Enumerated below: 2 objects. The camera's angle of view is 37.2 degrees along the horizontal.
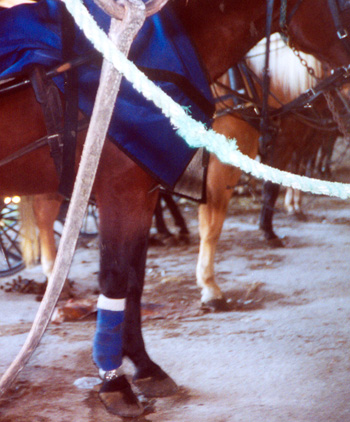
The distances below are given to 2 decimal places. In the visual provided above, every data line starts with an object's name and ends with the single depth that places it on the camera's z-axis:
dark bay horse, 2.04
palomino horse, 3.91
